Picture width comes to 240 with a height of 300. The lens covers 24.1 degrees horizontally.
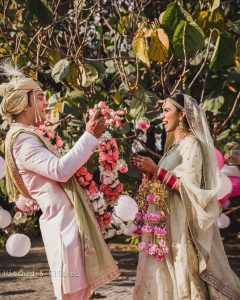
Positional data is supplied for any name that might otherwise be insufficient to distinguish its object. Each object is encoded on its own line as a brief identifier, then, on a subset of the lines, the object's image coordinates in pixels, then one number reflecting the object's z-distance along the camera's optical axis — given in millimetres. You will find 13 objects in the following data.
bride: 3500
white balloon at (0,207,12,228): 4840
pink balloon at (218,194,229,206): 4804
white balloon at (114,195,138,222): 3906
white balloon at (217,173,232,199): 4394
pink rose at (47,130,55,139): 3128
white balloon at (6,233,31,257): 4648
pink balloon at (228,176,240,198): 5034
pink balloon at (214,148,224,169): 4609
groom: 2816
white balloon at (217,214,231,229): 5512
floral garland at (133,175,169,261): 3533
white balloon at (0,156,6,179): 4418
